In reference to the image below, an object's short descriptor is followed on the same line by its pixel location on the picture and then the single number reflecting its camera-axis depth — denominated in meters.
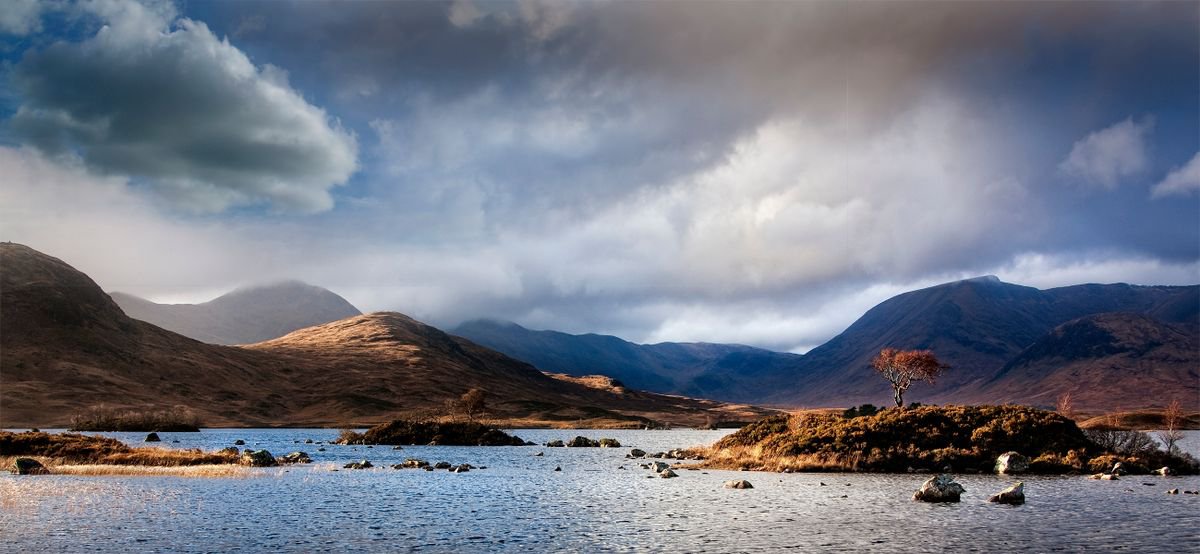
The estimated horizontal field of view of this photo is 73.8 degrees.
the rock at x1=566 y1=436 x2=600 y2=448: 166.38
